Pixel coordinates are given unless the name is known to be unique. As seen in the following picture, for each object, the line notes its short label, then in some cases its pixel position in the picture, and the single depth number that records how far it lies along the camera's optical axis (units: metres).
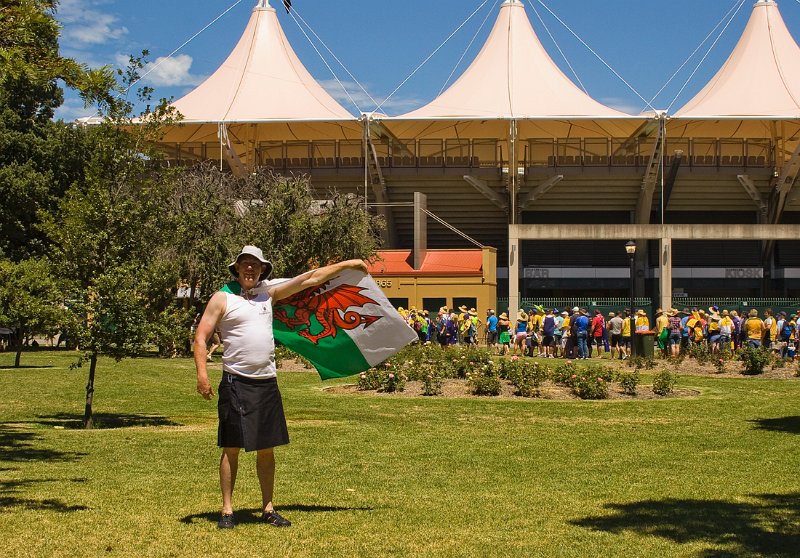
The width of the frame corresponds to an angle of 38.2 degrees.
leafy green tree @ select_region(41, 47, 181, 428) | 13.41
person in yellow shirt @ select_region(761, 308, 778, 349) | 30.05
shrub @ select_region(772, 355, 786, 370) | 23.56
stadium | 52.56
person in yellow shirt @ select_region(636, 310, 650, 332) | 29.16
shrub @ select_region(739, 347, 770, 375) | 22.80
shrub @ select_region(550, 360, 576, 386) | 18.50
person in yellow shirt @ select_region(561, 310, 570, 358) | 30.92
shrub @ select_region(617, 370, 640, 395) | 17.91
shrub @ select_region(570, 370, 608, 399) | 17.52
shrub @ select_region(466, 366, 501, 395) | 17.72
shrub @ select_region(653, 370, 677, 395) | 17.86
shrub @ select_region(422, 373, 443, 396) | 17.95
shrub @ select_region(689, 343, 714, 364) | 25.42
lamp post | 29.01
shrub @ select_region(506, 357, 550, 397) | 17.67
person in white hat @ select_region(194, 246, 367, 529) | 7.00
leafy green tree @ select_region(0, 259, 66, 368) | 13.34
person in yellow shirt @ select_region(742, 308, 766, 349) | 27.52
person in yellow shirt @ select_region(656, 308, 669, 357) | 28.72
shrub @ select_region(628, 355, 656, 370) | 24.67
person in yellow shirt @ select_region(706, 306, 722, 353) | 29.70
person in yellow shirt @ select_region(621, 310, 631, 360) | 30.61
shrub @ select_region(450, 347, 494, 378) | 20.23
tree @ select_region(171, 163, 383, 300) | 30.08
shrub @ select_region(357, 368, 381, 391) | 18.64
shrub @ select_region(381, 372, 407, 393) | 18.47
